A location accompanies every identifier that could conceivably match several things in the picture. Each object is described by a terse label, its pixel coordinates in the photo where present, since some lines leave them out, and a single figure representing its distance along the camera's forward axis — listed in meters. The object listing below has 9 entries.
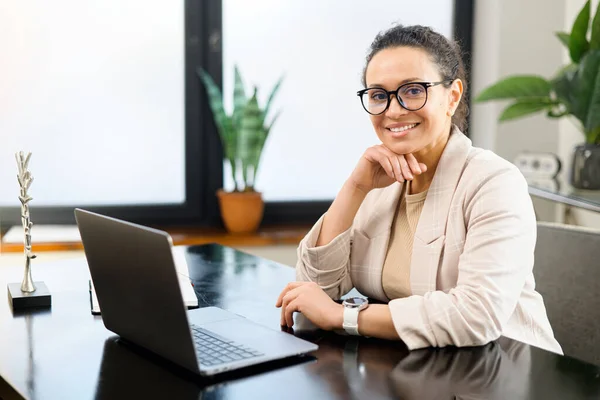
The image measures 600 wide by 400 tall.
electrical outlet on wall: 3.33
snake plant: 3.30
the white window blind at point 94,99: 3.29
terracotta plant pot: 3.40
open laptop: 1.18
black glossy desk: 1.17
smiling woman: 1.44
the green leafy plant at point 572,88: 2.94
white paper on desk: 1.65
